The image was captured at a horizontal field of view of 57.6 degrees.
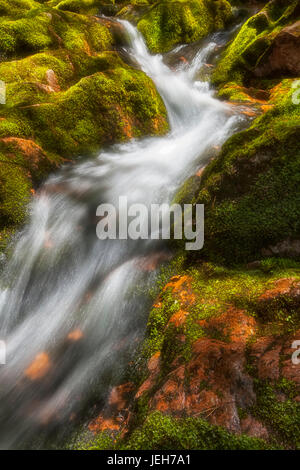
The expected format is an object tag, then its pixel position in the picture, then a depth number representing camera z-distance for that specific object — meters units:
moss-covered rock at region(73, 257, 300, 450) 2.09
